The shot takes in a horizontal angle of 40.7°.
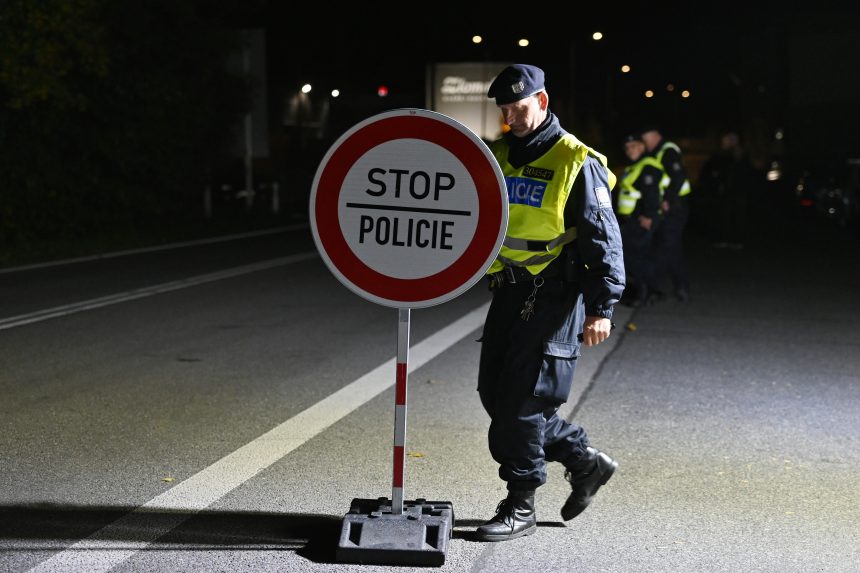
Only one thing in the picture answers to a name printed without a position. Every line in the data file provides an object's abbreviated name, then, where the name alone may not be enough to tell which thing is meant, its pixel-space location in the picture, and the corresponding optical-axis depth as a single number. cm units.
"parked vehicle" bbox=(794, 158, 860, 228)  2692
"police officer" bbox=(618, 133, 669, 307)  1125
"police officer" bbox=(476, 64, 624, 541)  443
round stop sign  416
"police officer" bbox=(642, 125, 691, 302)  1180
